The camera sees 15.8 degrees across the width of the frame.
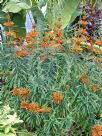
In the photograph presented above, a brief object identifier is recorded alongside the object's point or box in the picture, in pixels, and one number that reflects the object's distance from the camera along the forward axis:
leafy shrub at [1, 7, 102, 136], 3.69
